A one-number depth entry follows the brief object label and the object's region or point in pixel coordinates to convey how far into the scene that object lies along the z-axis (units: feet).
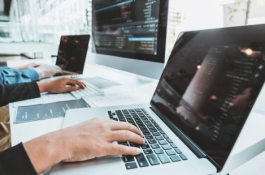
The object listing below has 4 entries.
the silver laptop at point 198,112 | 0.95
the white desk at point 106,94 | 1.43
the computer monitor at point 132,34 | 2.45
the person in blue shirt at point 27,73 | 3.06
